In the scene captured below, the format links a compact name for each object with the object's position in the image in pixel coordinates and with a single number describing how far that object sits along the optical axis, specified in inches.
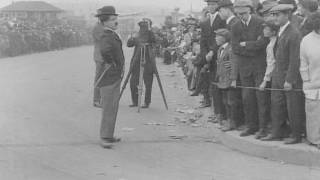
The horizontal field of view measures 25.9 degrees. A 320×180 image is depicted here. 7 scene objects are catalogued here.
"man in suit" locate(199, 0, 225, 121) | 445.4
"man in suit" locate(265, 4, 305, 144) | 345.1
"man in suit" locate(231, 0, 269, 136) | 374.3
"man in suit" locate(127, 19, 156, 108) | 543.8
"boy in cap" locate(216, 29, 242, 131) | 400.2
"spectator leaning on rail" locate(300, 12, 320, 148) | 336.5
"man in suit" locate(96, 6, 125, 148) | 395.5
